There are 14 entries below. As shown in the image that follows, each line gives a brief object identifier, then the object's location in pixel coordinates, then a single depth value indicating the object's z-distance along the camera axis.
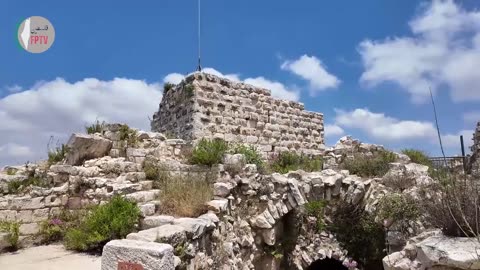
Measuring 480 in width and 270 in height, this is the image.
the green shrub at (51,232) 5.89
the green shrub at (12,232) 5.51
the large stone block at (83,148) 7.18
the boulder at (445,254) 3.90
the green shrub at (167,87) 11.44
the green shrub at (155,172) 7.10
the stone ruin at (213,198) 4.34
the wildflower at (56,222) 6.05
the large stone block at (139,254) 3.53
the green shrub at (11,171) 7.07
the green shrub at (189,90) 10.18
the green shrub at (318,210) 8.93
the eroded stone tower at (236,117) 10.23
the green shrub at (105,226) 5.18
